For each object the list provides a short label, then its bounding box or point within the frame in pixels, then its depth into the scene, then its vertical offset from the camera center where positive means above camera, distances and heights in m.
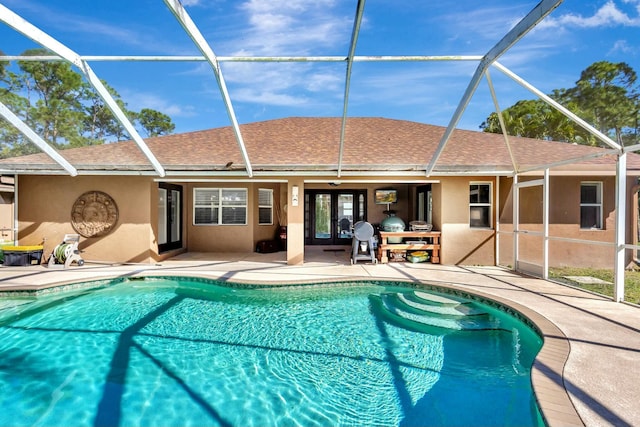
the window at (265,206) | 12.99 +0.35
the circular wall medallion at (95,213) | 10.05 +0.02
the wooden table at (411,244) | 10.11 -0.90
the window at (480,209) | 10.28 +0.23
